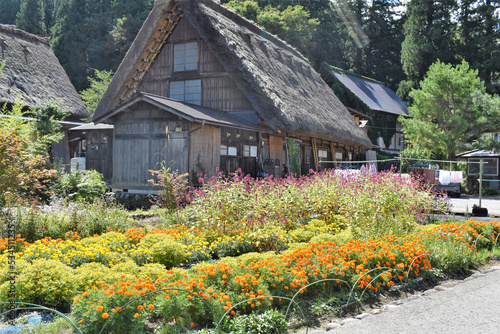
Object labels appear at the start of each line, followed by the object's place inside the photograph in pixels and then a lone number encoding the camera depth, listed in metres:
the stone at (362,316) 4.84
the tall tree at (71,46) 38.78
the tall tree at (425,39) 39.16
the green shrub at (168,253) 6.45
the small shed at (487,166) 25.12
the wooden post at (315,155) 20.06
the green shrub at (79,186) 12.26
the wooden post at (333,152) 22.39
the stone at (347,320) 4.66
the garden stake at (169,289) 3.70
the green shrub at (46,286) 4.70
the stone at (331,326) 4.52
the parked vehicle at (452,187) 20.52
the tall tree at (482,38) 36.31
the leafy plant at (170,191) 10.81
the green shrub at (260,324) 4.19
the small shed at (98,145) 17.33
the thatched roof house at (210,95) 14.20
